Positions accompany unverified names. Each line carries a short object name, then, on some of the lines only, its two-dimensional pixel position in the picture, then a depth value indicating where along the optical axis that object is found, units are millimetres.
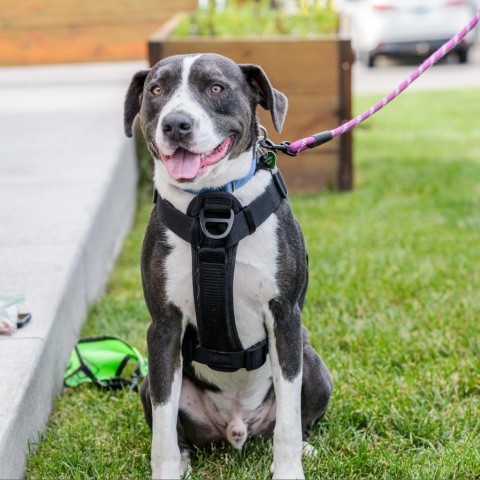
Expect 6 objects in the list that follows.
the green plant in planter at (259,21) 7621
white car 16453
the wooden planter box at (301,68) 6539
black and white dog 2625
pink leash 2979
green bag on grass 3684
